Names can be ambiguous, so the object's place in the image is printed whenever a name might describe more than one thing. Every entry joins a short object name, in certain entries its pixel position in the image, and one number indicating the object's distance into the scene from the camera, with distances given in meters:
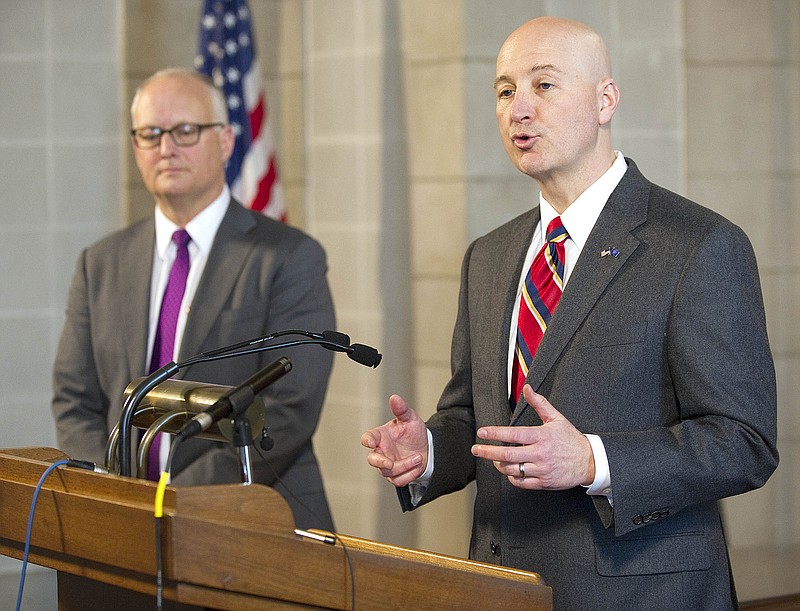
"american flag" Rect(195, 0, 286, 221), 7.22
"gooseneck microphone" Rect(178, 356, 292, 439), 5.02
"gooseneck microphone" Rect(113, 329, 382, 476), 5.10
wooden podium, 4.97
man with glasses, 6.00
